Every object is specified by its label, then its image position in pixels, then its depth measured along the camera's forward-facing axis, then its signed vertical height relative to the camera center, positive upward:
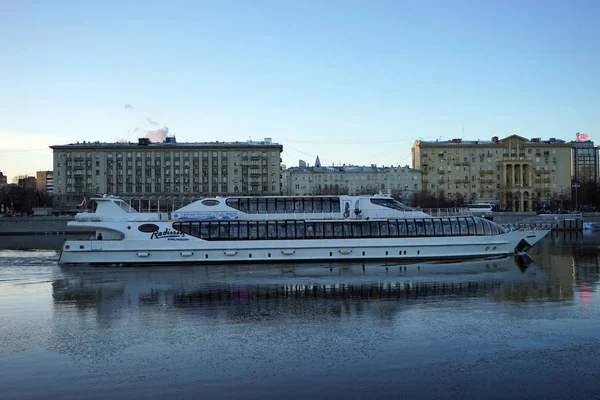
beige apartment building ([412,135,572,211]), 141.38 +9.26
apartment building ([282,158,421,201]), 143.62 +6.57
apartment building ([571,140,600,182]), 171.44 +9.34
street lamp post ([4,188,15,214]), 129.04 +1.35
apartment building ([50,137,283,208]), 129.88 +8.97
